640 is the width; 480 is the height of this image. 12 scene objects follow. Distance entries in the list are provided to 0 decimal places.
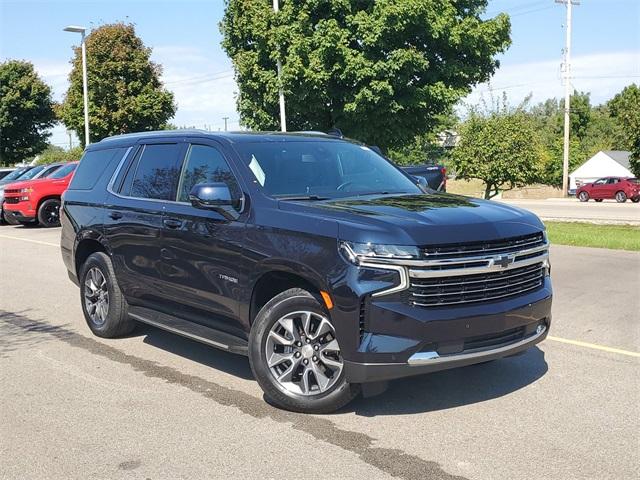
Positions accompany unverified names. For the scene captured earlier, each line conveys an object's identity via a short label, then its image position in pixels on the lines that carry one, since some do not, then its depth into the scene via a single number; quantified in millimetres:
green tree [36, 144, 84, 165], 41622
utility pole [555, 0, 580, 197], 47219
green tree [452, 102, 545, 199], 24031
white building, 75188
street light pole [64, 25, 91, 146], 30047
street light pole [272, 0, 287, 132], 20500
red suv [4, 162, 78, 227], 19922
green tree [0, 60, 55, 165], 45906
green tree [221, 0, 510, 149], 19141
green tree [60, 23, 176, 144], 33625
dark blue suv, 4293
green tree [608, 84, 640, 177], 24766
